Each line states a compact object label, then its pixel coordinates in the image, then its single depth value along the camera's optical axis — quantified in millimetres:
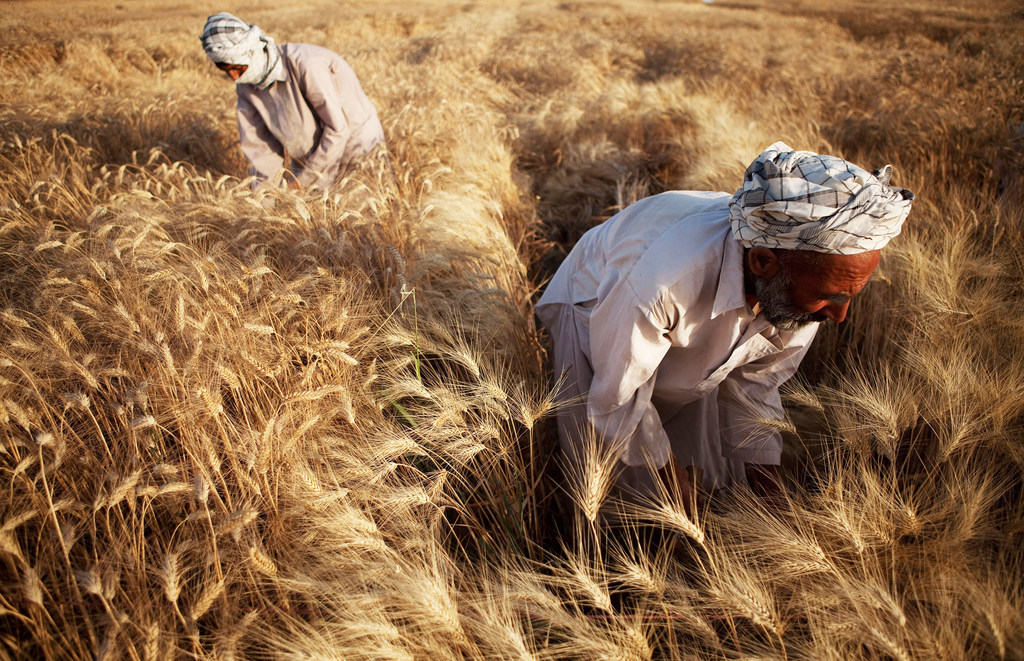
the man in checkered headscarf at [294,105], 3027
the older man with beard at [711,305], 1273
